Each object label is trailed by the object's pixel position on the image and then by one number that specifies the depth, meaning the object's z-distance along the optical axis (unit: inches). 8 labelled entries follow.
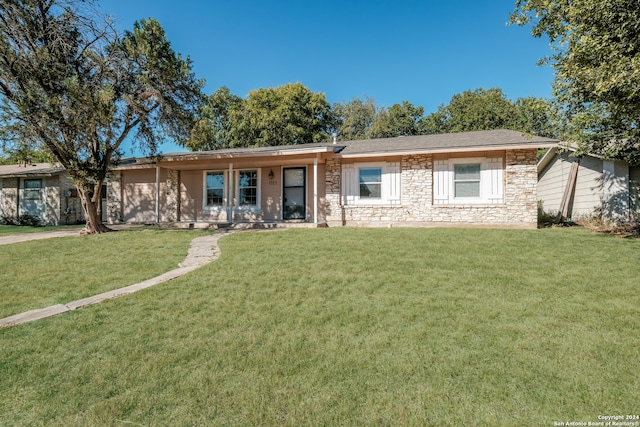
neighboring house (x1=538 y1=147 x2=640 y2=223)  415.5
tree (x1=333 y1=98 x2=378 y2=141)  1288.1
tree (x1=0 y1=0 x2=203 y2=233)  368.8
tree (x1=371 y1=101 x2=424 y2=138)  1200.8
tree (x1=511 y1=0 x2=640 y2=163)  253.0
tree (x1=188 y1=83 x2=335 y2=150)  1008.9
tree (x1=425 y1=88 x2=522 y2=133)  1161.2
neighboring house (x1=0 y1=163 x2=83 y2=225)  637.9
